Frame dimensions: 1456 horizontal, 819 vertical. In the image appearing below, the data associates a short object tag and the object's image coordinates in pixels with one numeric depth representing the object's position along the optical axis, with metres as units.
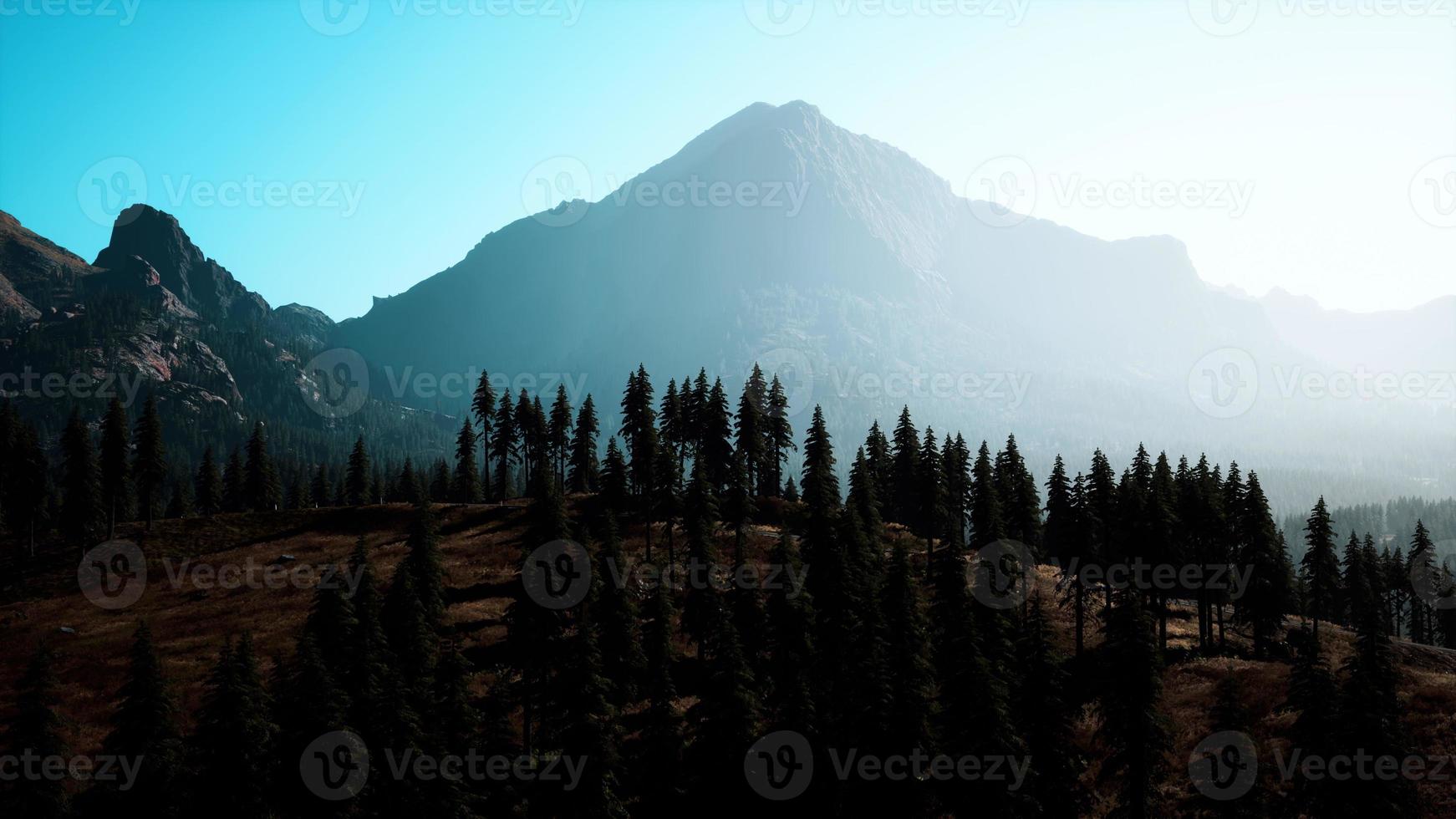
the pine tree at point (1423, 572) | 75.88
